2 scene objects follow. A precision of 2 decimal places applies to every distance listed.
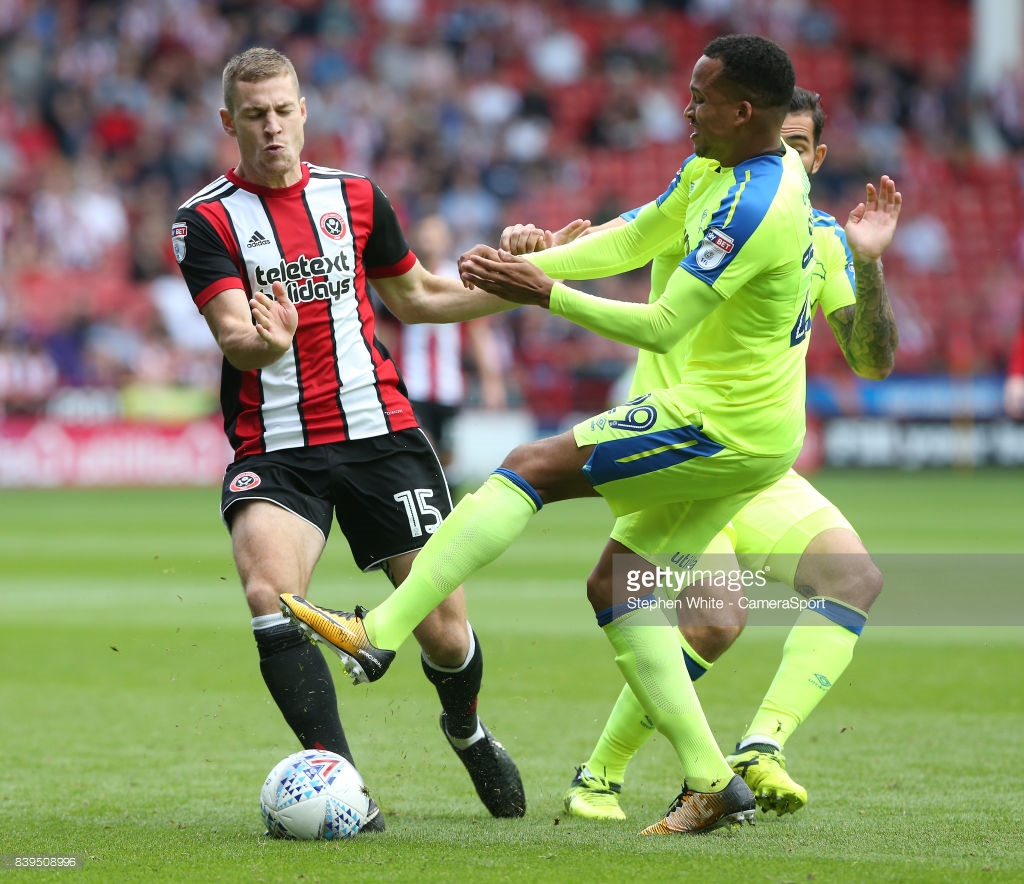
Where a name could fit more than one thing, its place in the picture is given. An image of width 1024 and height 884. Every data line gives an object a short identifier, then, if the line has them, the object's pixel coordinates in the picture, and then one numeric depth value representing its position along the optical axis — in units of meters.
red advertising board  38.06
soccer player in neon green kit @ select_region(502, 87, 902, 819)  9.98
